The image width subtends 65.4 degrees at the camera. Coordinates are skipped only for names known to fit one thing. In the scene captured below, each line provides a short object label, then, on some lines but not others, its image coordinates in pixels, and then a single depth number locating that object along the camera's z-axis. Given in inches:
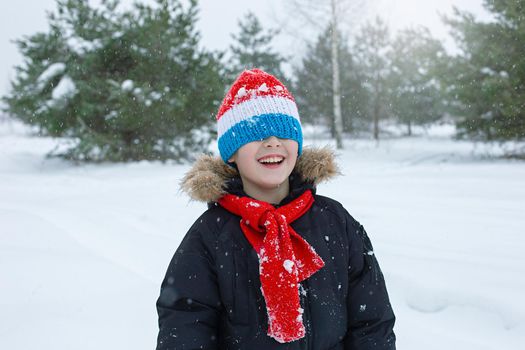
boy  53.6
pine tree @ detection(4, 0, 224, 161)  434.6
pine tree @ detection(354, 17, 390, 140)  952.3
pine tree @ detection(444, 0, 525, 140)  362.3
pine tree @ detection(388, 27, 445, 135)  978.1
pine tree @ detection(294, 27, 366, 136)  970.1
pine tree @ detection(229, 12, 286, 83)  1095.6
